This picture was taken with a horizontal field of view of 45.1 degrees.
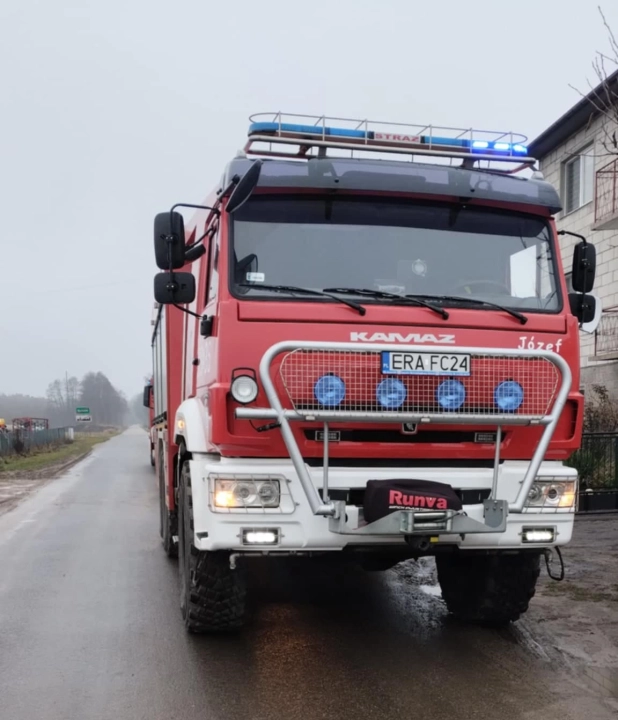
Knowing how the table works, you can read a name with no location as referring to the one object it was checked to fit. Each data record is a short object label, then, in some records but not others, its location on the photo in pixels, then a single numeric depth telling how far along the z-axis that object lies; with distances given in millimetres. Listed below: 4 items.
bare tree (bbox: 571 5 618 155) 7263
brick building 16469
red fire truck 4141
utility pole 127062
